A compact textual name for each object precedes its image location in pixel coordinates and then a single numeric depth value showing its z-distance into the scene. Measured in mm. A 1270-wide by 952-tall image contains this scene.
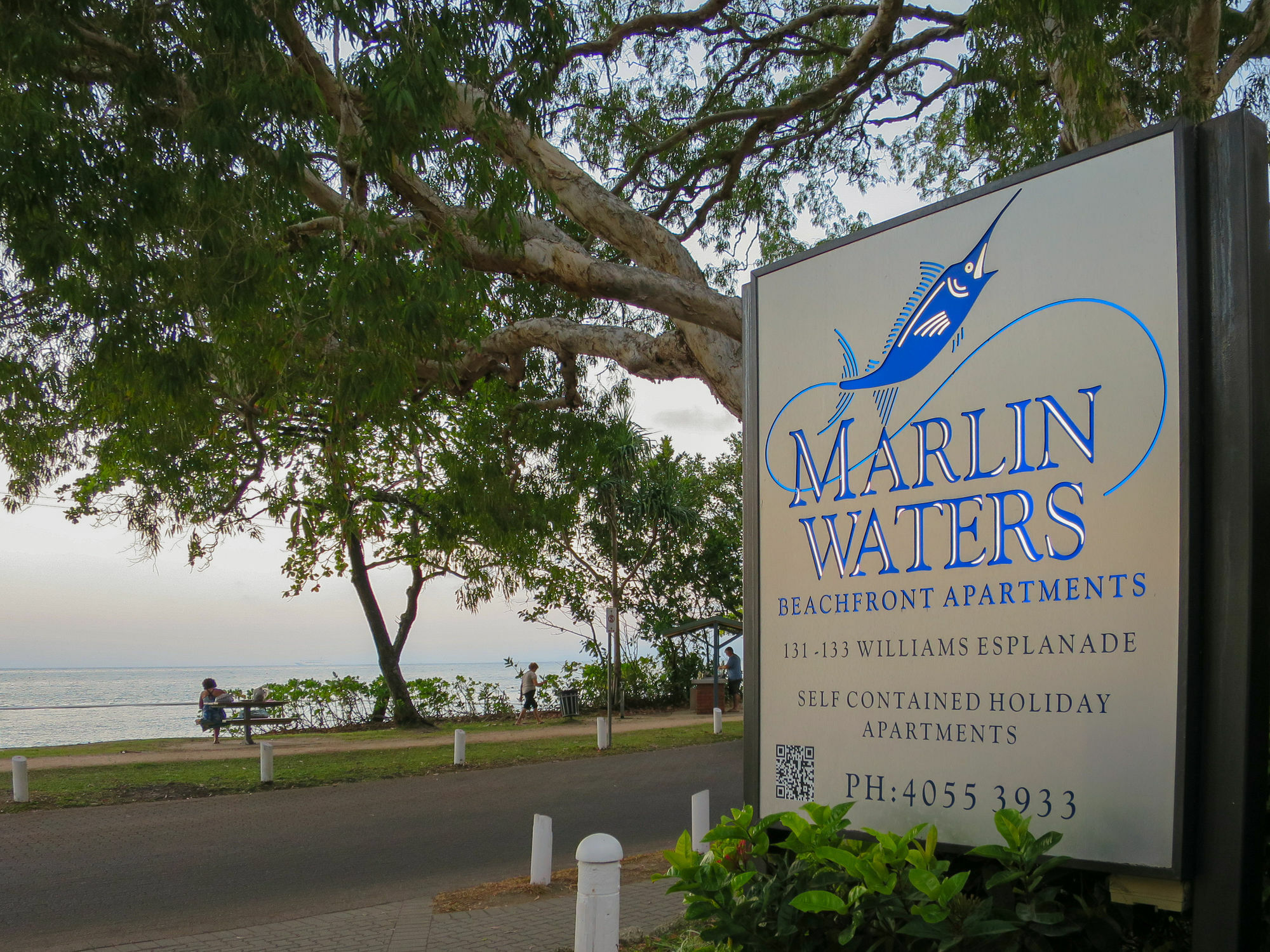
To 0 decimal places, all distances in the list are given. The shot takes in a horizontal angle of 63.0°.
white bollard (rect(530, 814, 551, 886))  8406
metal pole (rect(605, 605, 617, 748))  19231
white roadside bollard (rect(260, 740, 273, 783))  14664
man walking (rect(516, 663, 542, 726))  27406
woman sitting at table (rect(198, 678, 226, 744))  22281
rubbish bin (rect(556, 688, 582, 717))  27156
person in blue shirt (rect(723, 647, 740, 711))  30734
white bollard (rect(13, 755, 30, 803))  12938
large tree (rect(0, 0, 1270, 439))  6426
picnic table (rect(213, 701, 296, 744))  21781
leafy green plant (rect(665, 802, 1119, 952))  2750
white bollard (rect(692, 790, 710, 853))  8609
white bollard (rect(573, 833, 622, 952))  4766
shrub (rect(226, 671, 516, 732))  26734
